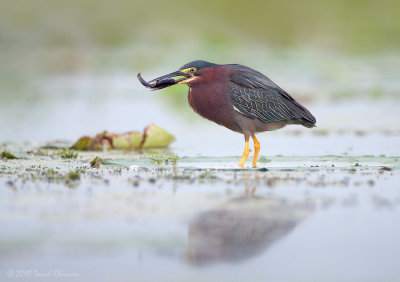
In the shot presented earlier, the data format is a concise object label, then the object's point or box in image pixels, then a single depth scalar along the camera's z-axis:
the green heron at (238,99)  16.09
